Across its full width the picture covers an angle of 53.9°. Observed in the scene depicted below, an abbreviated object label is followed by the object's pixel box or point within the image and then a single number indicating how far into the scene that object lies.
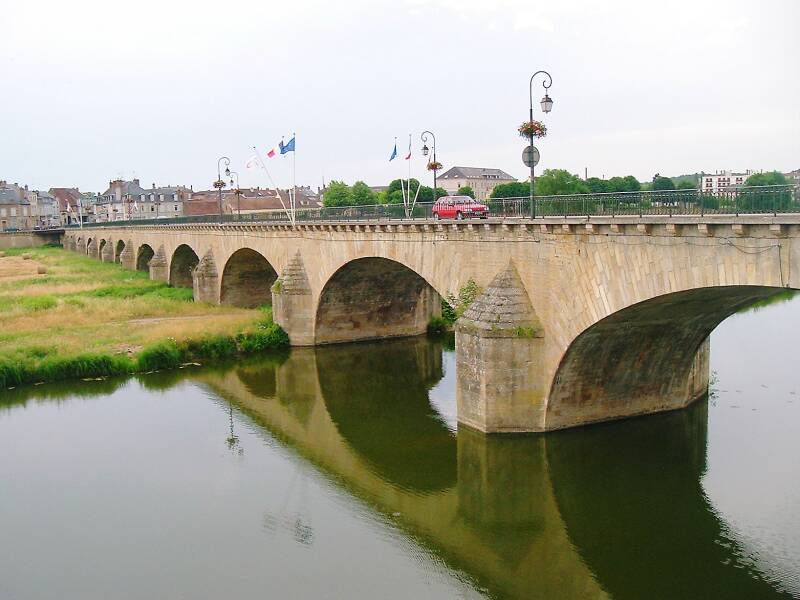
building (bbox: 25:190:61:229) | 139.38
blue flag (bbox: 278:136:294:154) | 37.31
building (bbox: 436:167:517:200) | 121.51
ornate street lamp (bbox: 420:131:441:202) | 31.64
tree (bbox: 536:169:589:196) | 73.29
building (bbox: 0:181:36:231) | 129.75
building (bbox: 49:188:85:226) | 149.12
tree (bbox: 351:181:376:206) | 103.62
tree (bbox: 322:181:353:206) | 105.25
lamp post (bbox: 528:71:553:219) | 17.94
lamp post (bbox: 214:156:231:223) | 55.35
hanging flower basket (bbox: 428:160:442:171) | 31.68
